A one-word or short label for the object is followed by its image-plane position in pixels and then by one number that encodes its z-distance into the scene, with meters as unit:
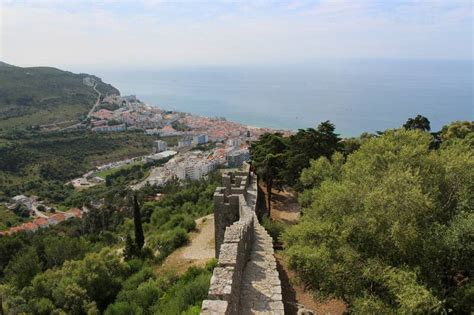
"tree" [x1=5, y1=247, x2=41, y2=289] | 20.73
